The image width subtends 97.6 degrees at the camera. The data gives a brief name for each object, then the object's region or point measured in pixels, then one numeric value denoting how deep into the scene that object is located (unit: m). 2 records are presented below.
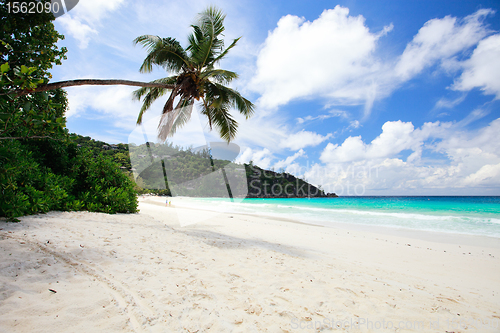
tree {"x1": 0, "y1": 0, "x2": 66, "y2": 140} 3.79
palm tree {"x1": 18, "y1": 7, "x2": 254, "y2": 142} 8.01
